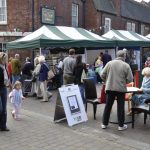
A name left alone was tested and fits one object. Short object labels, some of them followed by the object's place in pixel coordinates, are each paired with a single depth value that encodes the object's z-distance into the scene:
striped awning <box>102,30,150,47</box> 20.41
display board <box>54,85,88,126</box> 8.47
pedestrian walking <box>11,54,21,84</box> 14.67
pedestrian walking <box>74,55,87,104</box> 10.66
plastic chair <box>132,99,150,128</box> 7.94
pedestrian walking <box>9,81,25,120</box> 9.00
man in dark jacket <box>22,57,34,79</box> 14.33
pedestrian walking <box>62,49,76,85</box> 11.68
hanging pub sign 20.35
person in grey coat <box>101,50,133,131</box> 7.65
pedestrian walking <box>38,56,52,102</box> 12.16
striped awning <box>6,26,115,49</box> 14.52
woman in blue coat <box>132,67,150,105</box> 8.56
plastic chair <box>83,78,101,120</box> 9.34
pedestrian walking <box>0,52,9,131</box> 7.62
